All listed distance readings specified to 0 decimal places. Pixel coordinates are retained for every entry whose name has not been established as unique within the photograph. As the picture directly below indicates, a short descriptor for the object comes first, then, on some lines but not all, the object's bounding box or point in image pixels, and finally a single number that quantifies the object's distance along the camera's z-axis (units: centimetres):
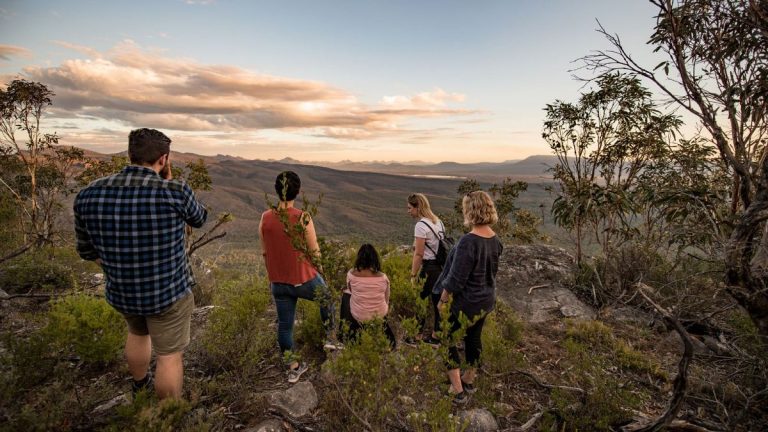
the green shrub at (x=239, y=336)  356
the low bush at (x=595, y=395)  322
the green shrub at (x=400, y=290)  514
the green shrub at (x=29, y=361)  288
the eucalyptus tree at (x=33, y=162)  1180
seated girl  348
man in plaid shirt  218
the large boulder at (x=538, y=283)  664
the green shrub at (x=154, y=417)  222
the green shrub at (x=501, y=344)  409
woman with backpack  436
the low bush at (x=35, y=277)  643
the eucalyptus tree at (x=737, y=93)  312
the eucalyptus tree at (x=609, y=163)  675
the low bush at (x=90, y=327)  322
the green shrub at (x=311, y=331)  429
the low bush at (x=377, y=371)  242
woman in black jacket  328
